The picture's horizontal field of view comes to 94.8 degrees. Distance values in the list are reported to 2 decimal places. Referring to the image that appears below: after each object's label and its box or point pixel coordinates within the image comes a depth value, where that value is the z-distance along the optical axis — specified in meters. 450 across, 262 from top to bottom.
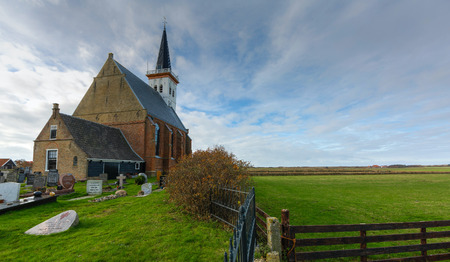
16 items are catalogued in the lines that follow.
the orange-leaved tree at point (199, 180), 8.16
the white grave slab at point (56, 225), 6.71
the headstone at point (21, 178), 20.72
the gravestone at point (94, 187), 13.90
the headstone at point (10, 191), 9.78
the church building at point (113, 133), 21.27
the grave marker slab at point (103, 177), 19.20
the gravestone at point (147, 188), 13.66
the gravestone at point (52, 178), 16.54
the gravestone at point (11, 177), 19.22
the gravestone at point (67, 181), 13.82
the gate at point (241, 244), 1.99
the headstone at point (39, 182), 14.27
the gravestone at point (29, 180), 17.54
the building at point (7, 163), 45.42
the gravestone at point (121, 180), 16.50
